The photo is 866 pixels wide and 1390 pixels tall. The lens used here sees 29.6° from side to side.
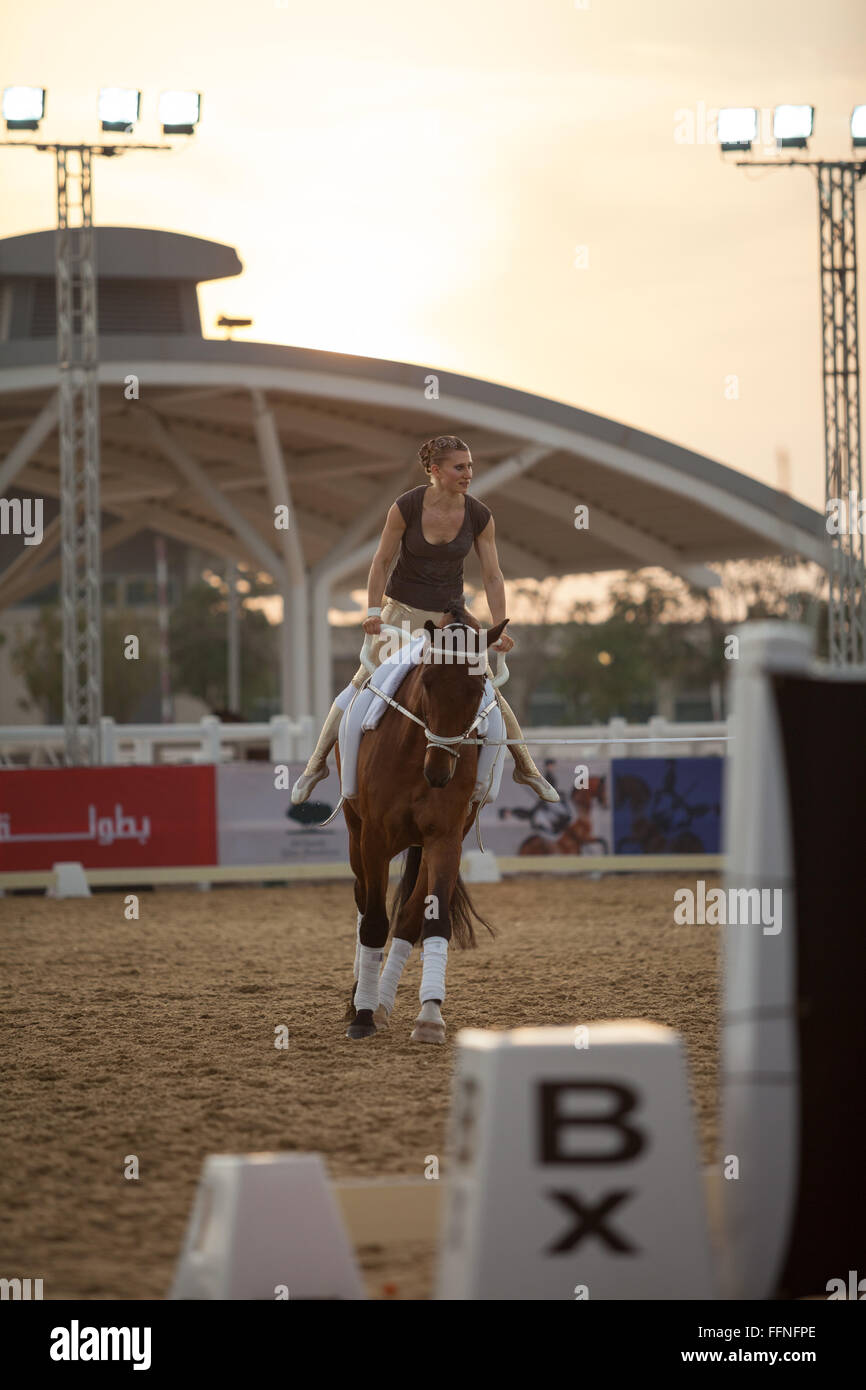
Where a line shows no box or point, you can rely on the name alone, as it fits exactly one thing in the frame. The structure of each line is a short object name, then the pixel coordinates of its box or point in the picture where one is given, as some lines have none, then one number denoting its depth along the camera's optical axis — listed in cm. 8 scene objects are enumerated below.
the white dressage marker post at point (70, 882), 1816
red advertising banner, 1848
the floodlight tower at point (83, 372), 2053
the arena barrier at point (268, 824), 1850
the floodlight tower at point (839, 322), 2252
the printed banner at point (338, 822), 1905
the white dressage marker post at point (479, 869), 1902
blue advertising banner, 1966
